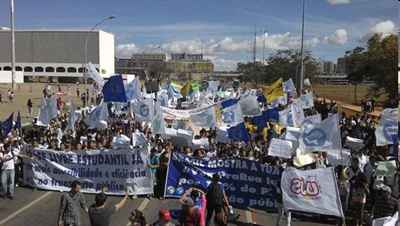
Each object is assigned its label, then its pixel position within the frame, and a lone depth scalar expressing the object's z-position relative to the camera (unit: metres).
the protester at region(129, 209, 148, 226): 7.16
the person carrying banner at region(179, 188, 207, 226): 9.05
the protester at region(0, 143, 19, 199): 12.93
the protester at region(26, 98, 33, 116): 40.47
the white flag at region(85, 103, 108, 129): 18.72
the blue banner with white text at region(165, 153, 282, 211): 12.37
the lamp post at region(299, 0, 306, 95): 40.35
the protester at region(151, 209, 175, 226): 7.12
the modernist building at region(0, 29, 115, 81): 150.00
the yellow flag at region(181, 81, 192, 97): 33.91
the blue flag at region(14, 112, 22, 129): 16.66
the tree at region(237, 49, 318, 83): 80.25
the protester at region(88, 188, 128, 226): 7.57
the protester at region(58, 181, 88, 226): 8.16
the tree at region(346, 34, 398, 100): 48.09
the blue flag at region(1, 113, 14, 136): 15.47
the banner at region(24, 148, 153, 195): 13.53
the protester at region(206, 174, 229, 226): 9.61
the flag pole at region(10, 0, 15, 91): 66.06
